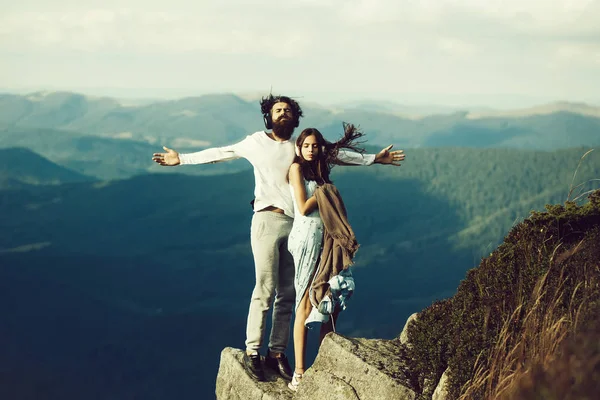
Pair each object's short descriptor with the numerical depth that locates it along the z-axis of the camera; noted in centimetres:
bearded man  693
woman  660
